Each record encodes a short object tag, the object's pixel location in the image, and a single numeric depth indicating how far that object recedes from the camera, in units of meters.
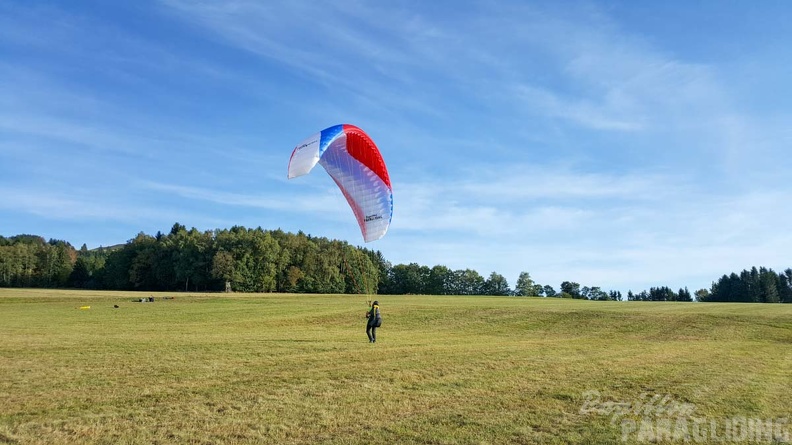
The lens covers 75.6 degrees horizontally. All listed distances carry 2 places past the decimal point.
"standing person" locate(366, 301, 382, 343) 20.64
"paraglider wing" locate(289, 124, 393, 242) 21.27
